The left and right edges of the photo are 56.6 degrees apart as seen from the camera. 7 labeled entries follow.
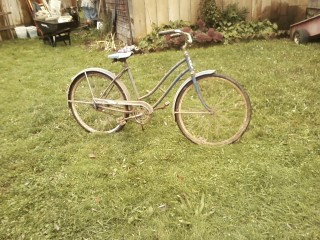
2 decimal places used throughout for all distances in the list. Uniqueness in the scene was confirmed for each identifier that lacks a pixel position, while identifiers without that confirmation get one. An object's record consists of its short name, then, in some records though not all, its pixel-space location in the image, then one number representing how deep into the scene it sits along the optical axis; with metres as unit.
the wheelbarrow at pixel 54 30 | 8.77
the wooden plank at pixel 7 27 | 10.38
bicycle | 3.41
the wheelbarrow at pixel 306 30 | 6.88
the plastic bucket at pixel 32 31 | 10.67
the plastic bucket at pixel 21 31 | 10.61
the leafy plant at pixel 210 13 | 8.08
